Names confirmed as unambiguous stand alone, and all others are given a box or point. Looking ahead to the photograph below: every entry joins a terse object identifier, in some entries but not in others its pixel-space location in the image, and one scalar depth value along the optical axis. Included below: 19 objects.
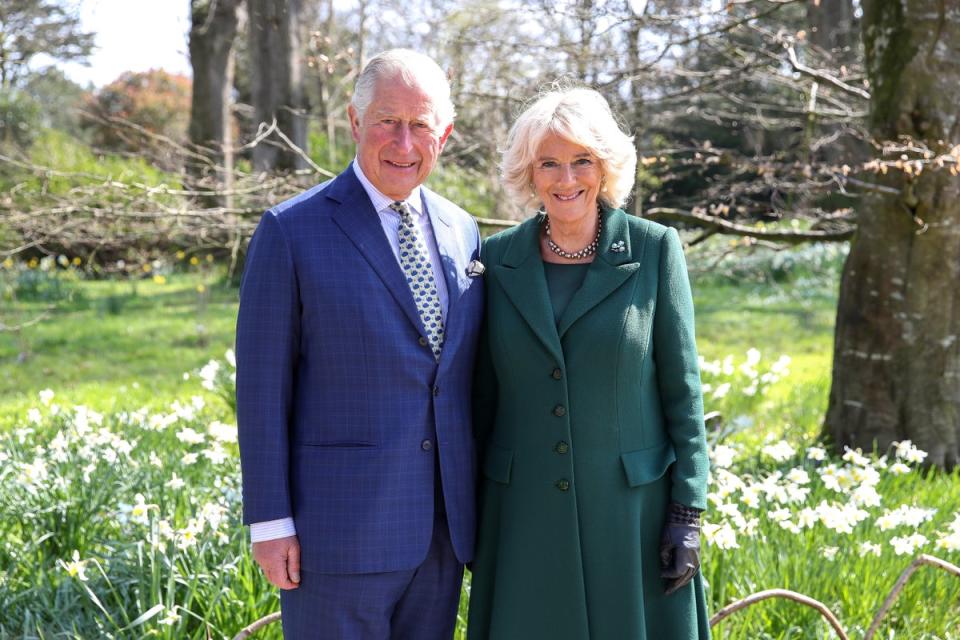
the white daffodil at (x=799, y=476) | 3.47
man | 2.04
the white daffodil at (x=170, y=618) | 2.55
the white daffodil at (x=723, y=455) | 3.52
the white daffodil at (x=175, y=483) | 3.28
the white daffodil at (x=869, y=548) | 3.02
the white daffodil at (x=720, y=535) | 2.92
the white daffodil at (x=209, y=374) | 5.12
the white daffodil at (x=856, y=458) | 3.49
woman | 2.18
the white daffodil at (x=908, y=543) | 3.04
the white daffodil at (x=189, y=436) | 3.90
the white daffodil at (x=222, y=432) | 3.94
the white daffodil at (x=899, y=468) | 3.54
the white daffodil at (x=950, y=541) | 3.06
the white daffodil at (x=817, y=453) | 3.80
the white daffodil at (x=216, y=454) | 3.73
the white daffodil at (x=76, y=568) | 2.68
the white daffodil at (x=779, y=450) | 3.89
